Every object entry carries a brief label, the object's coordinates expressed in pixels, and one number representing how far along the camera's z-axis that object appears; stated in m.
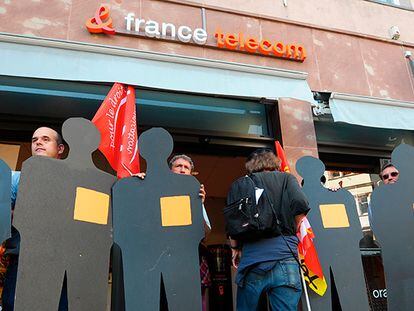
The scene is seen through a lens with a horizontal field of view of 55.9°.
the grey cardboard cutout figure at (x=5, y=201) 2.10
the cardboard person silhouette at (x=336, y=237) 2.79
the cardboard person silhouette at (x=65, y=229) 2.07
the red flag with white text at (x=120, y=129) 3.22
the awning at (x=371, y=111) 4.21
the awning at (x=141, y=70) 3.27
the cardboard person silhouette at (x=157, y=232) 2.34
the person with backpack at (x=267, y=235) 2.37
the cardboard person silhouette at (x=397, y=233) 2.85
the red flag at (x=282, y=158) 3.55
